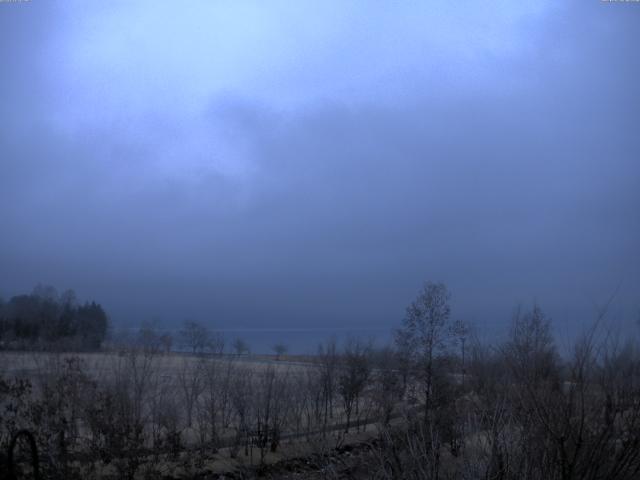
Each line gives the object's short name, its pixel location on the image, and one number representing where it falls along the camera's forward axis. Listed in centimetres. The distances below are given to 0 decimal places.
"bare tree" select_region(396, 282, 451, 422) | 3409
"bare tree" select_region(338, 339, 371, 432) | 3788
